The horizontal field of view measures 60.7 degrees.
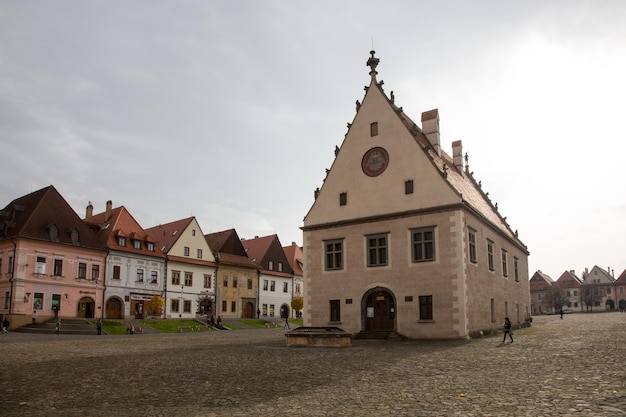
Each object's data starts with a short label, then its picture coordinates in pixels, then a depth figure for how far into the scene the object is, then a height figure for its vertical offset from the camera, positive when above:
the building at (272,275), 75.75 +3.22
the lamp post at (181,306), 63.26 -1.05
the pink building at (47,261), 48.44 +3.43
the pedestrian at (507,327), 25.95 -1.40
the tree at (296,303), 72.12 -0.71
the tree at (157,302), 57.03 -0.47
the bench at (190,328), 51.58 -2.95
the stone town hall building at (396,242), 30.52 +3.44
